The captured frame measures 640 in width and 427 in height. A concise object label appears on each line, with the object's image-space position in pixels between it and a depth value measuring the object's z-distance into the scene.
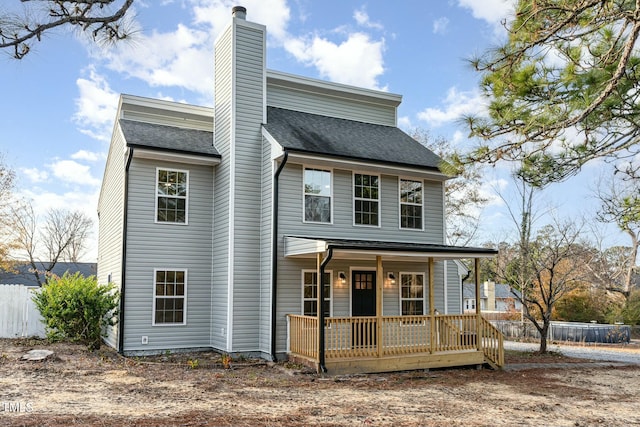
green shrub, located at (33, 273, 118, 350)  13.09
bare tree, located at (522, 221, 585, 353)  17.25
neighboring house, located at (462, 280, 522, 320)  48.66
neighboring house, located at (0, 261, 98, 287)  35.58
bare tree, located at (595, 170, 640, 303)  8.62
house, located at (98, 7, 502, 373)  12.63
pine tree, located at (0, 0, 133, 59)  5.45
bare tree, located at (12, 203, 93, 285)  34.81
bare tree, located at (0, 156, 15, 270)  27.81
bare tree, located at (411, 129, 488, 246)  27.19
